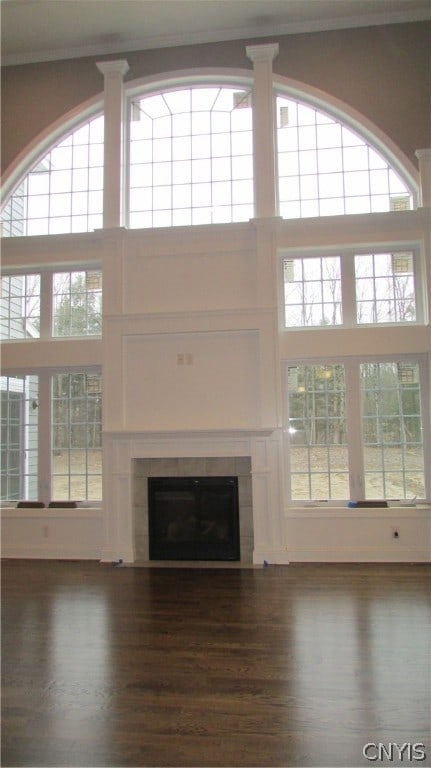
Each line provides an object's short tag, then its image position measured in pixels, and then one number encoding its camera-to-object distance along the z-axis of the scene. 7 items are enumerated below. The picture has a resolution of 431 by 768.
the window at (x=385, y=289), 5.17
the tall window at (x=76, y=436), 5.42
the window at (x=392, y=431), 5.01
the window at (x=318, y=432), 5.10
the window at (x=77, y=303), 5.56
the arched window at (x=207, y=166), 5.33
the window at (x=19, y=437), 5.52
